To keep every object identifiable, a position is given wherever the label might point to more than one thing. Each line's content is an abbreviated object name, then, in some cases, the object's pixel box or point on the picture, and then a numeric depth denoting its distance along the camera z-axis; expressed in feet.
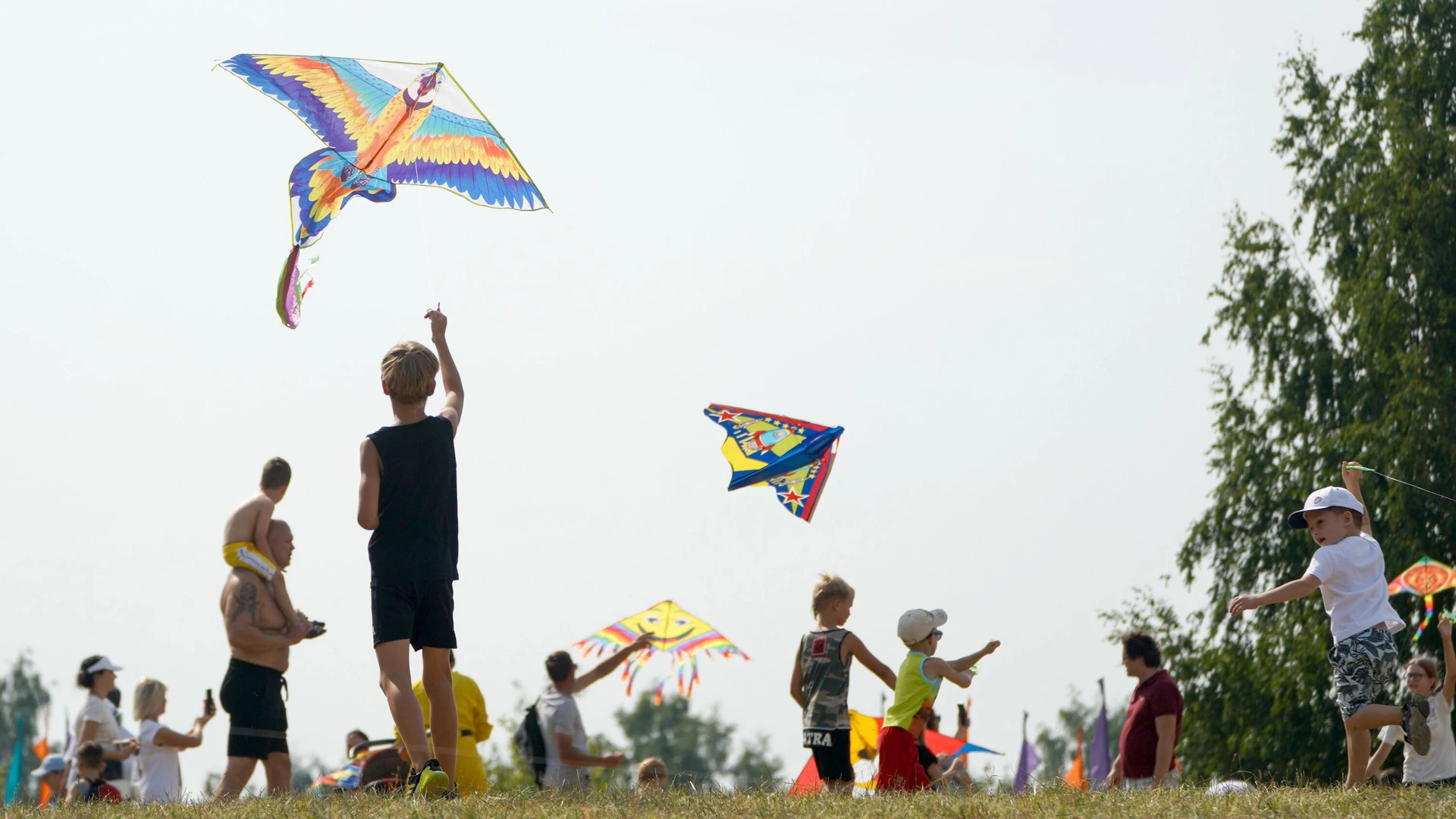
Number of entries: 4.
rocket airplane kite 76.07
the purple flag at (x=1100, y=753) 147.66
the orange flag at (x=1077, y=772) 153.27
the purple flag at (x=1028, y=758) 168.12
